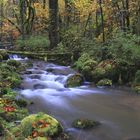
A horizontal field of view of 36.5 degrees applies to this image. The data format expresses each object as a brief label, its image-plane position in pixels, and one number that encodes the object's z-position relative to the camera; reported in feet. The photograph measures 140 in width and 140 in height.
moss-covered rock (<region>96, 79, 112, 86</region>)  30.35
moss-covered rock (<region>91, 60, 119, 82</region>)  31.23
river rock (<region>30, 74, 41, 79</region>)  33.07
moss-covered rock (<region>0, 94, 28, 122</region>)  19.21
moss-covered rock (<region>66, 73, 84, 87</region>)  30.27
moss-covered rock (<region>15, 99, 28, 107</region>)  22.68
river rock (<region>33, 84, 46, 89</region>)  29.54
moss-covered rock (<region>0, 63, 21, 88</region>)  28.01
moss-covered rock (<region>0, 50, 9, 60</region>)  42.81
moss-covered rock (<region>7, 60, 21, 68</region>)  37.06
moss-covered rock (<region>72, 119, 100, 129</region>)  18.76
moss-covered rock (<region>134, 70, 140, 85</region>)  29.63
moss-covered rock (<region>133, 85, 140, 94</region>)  27.77
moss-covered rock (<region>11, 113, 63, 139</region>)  16.30
